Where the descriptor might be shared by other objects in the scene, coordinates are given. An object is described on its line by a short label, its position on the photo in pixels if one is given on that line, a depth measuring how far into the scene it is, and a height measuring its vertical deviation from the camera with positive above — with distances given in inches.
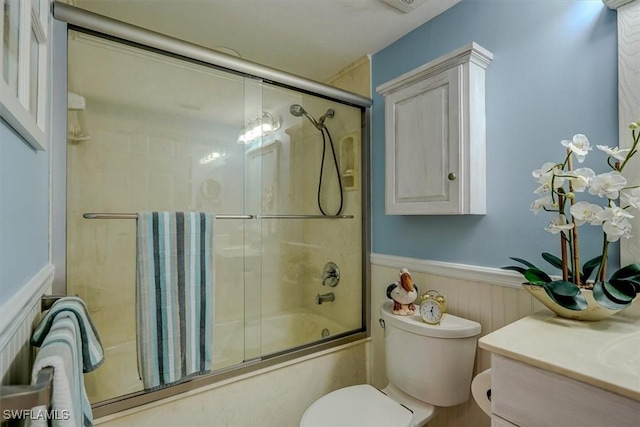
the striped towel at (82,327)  27.9 -10.6
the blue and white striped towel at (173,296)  46.1 -12.8
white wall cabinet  49.3 +13.7
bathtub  49.5 -27.0
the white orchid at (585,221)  32.5 -0.9
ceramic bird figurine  54.0 -14.5
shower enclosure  49.7 +4.7
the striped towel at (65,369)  20.1 -11.3
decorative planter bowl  33.4 -10.8
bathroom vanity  23.2 -13.2
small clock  49.6 -15.7
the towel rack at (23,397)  17.6 -10.5
